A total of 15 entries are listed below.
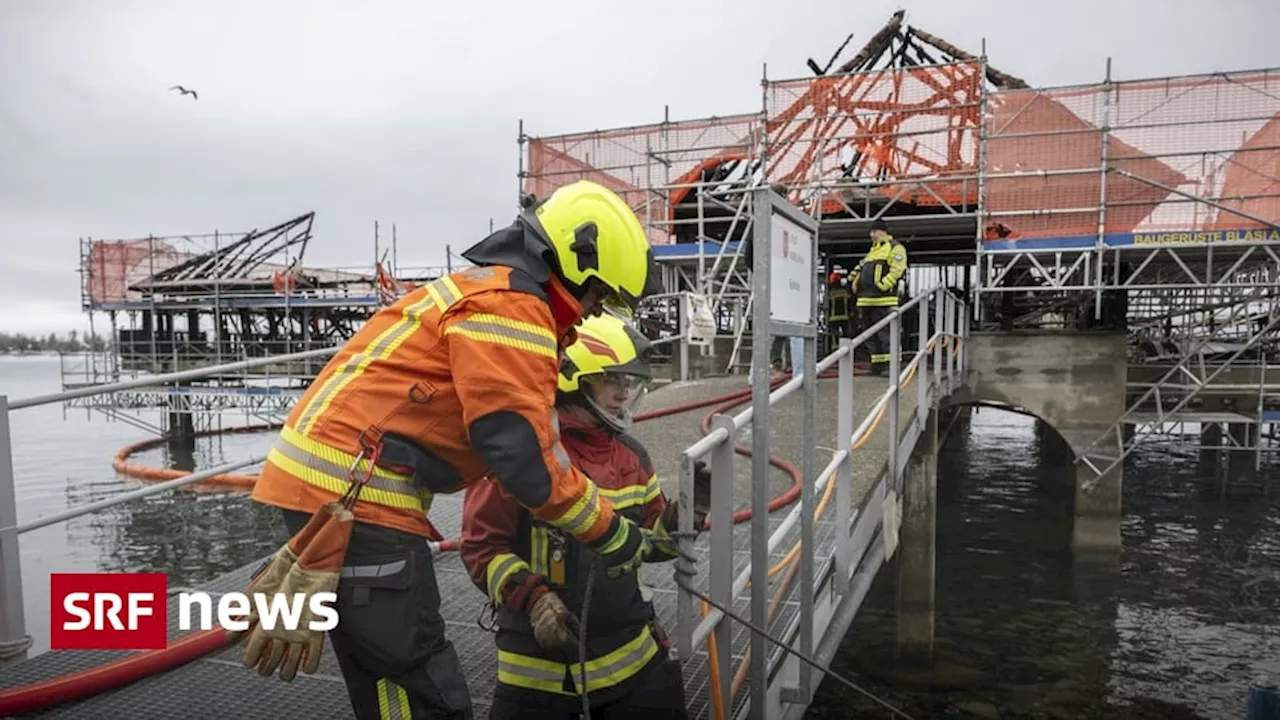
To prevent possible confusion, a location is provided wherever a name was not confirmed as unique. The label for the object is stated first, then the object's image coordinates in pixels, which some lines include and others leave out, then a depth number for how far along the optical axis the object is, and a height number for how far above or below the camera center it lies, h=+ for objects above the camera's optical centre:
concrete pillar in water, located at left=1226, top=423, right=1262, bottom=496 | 17.86 -3.54
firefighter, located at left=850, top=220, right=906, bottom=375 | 9.07 +0.51
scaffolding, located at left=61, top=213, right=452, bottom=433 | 24.28 +0.41
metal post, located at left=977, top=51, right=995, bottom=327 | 10.91 +2.03
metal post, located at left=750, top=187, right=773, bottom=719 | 2.36 -0.36
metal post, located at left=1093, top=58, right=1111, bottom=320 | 10.45 +1.65
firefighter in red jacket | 2.39 -0.71
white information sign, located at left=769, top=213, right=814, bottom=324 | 2.50 +0.16
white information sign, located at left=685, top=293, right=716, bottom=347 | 7.17 -0.03
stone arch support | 10.75 -0.87
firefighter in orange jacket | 1.80 -0.25
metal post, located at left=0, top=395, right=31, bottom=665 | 3.21 -1.00
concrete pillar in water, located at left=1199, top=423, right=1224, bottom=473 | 18.88 -2.93
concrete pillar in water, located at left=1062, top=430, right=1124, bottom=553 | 10.95 -2.55
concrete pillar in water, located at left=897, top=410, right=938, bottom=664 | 9.00 -2.80
